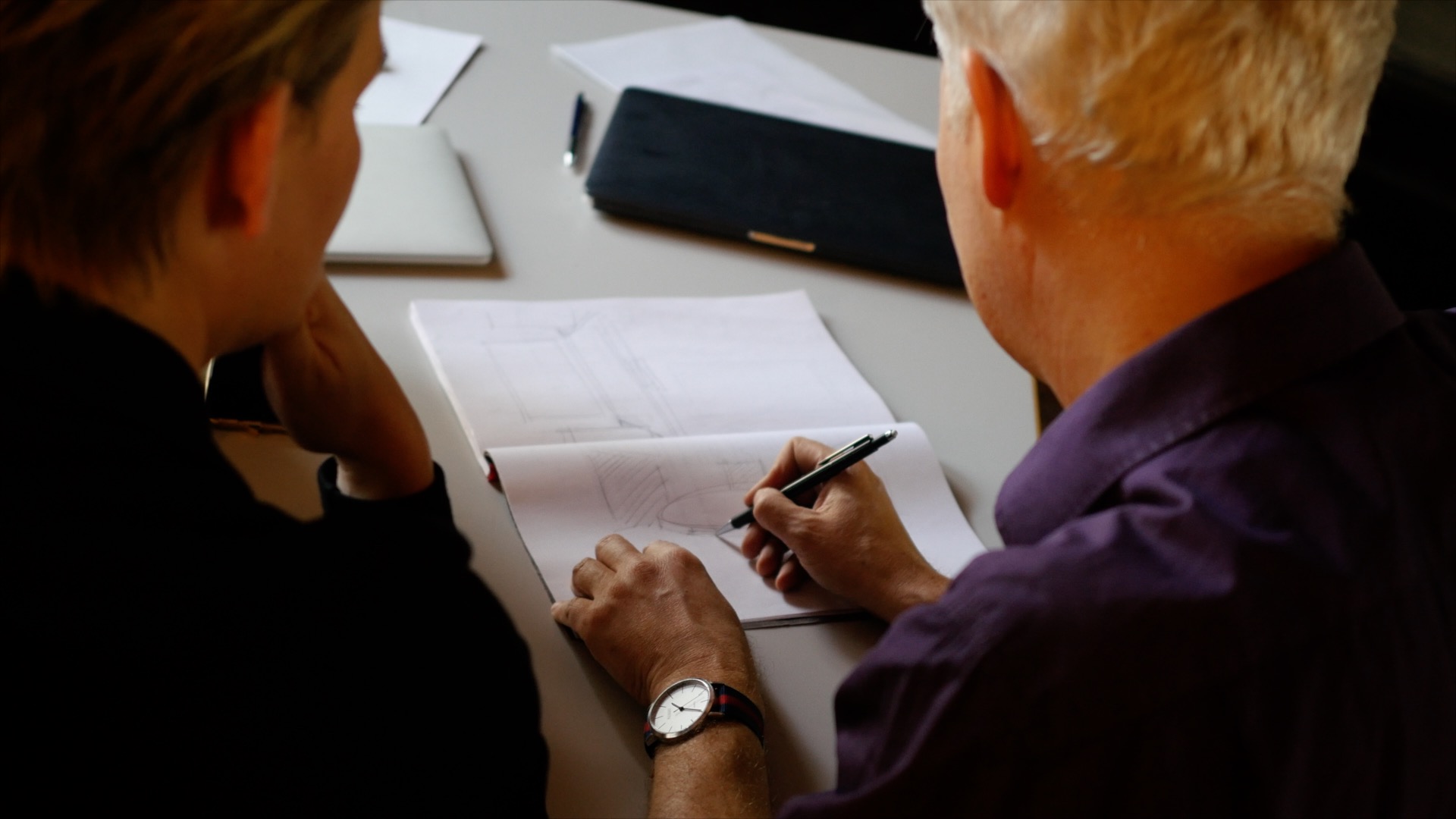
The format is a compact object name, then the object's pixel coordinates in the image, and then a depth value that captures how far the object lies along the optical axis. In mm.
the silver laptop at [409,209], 1265
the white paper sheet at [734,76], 1727
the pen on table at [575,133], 1505
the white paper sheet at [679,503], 1000
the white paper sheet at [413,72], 1510
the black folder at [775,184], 1441
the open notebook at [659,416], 1025
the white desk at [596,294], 886
